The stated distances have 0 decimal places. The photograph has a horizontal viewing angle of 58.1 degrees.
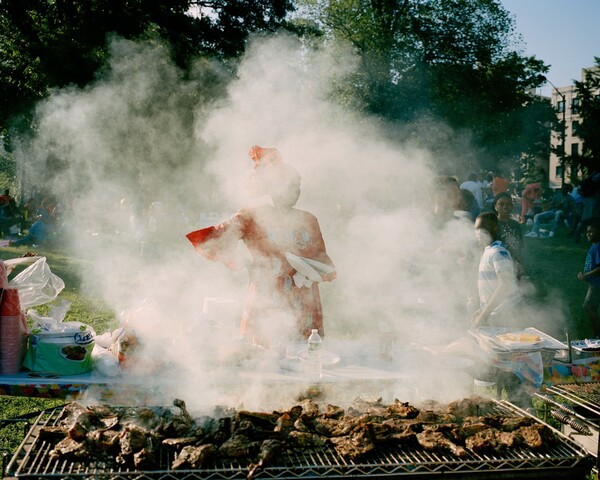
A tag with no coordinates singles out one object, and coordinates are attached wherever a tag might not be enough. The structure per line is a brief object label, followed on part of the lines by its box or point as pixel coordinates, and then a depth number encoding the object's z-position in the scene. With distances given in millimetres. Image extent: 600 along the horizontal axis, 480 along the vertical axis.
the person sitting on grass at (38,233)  14844
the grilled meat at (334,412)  2678
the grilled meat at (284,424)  2465
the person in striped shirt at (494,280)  4613
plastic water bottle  3312
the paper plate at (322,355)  3357
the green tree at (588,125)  14275
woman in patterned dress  3857
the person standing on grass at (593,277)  6414
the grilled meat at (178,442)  2297
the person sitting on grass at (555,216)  16047
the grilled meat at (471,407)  2783
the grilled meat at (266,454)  2100
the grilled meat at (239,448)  2244
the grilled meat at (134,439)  2229
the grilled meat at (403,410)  2691
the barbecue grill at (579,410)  2554
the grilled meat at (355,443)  2250
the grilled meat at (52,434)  2359
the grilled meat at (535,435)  2369
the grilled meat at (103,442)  2273
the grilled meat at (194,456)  2141
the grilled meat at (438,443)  2289
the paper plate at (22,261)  3768
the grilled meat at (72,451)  2197
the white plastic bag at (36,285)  3748
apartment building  59575
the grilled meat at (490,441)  2330
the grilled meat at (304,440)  2379
